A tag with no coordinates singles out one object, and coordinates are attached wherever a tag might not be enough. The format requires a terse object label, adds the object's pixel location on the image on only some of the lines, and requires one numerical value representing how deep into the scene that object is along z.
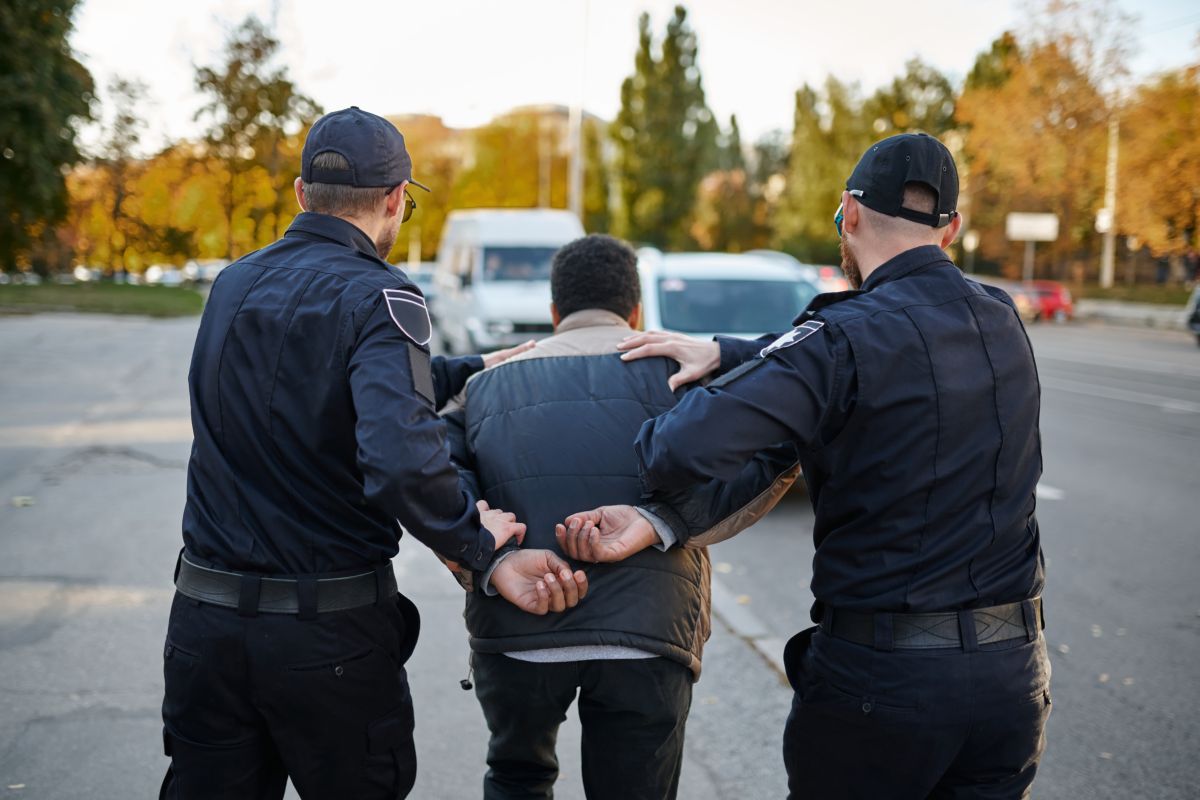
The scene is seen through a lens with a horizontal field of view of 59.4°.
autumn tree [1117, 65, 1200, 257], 36.88
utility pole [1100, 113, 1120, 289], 41.47
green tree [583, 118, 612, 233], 65.74
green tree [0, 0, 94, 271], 24.56
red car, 40.38
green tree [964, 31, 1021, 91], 58.88
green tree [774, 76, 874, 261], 60.25
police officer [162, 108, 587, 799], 2.37
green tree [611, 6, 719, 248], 60.25
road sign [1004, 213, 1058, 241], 49.69
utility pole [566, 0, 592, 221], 33.38
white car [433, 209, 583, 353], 16.31
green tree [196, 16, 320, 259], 37.75
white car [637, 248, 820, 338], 9.58
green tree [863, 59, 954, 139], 59.78
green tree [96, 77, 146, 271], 49.41
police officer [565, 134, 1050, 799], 2.23
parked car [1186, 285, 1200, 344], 26.53
